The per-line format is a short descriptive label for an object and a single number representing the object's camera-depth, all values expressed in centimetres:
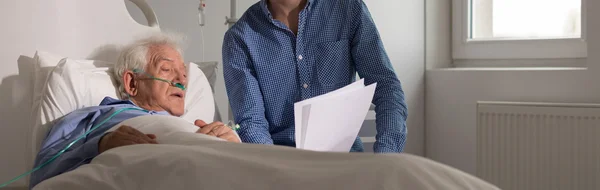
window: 357
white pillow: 240
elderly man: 220
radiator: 324
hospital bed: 123
